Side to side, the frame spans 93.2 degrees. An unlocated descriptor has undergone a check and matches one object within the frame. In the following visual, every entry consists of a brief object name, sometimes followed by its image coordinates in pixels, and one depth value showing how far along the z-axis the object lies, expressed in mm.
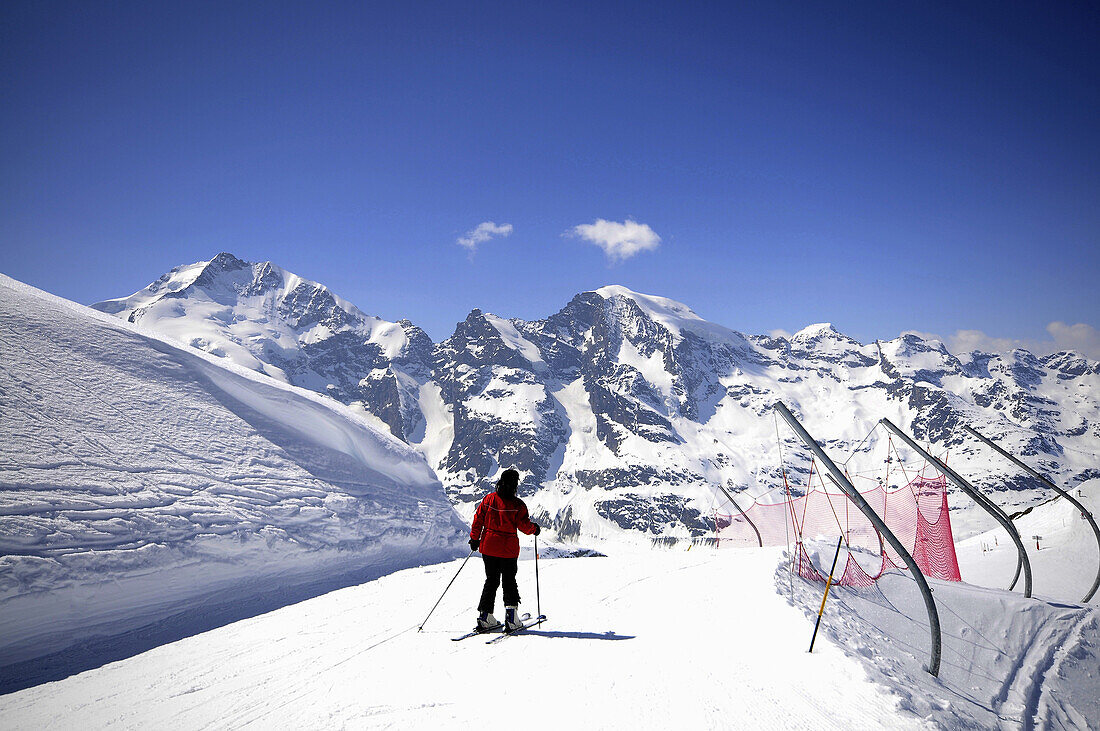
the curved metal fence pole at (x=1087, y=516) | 15977
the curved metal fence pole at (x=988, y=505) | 13617
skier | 7434
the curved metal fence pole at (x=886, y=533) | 7758
